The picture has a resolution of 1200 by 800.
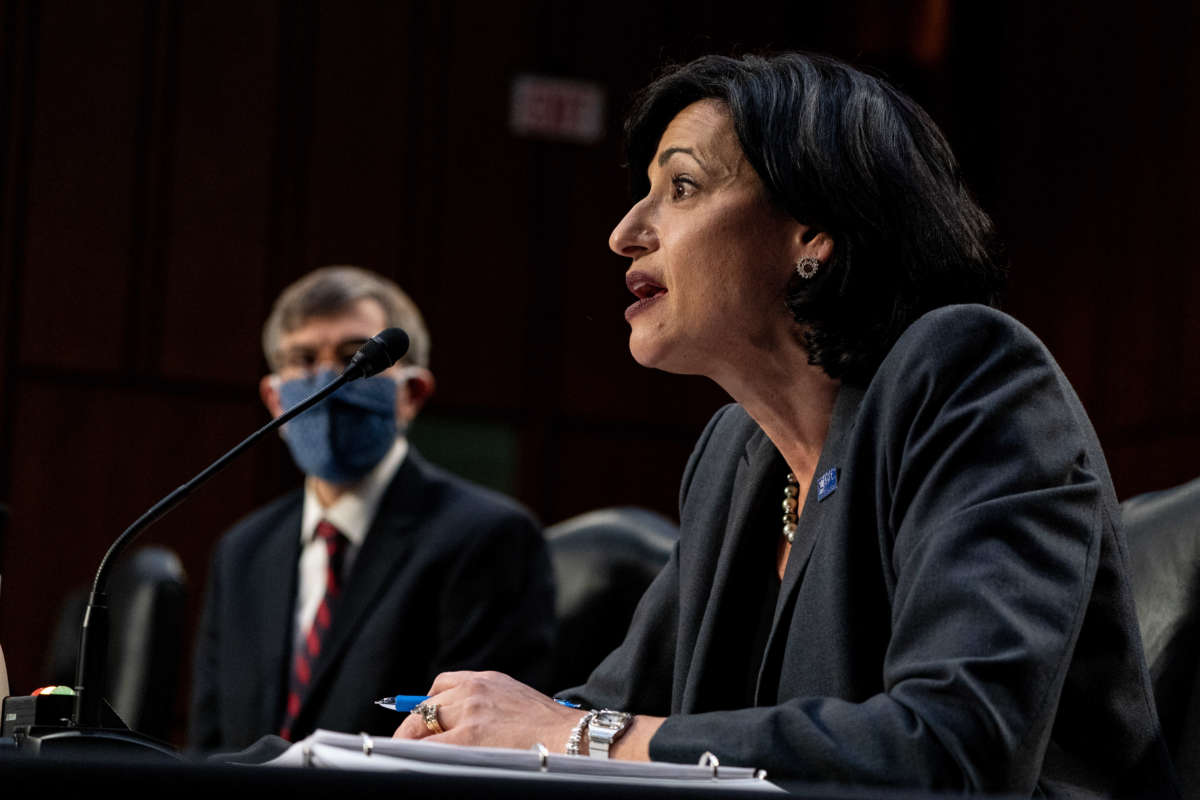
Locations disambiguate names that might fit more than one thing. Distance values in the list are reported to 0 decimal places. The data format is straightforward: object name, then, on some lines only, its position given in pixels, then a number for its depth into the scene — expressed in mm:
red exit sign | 12437
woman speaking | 2555
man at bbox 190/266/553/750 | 6379
